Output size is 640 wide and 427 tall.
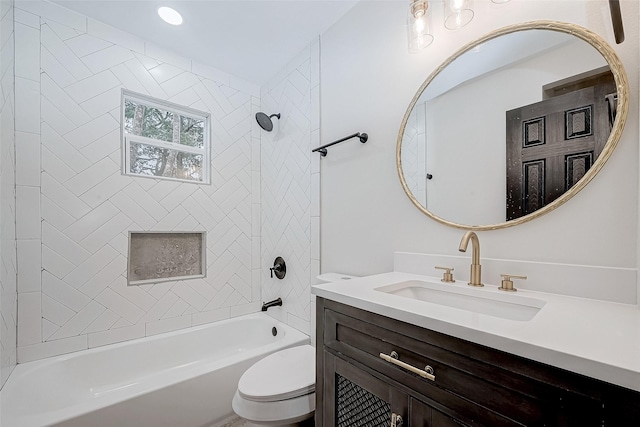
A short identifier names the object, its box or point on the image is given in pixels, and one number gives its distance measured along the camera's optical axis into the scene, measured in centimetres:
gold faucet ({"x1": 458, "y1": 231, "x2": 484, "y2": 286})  105
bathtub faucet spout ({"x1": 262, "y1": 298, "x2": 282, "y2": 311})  233
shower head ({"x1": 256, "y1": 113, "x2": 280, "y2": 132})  240
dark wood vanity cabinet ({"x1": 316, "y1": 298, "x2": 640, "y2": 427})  51
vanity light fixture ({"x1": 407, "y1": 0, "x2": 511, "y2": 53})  117
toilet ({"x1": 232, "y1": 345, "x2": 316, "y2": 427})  127
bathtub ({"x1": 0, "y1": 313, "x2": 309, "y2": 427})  132
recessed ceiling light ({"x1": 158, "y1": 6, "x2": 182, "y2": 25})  180
